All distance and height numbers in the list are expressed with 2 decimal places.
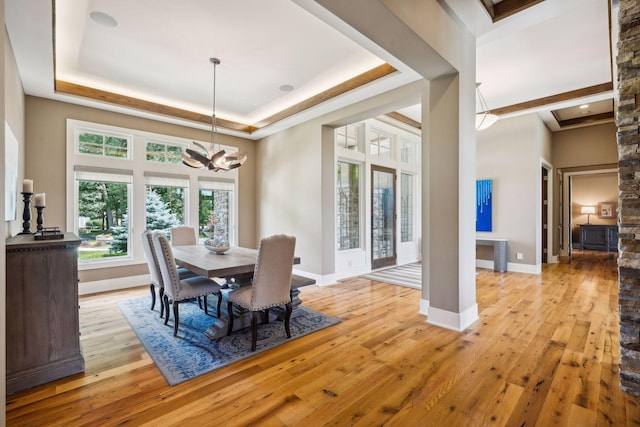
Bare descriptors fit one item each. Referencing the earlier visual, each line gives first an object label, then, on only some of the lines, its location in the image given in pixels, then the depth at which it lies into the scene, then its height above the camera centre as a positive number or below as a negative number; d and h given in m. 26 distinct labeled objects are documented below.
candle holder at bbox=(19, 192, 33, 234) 2.63 +0.01
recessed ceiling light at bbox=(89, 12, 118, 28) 2.72 +1.84
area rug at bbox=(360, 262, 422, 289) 4.97 -1.12
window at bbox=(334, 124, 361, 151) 5.44 +1.44
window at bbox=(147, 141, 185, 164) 5.09 +1.11
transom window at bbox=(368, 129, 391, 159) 5.95 +1.44
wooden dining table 2.67 -0.49
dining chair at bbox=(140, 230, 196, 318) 3.17 -0.53
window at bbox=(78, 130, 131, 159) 4.49 +1.11
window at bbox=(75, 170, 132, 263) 4.50 +0.02
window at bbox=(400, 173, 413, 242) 6.76 +0.16
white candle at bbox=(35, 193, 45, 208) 2.66 +0.13
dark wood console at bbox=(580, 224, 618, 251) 8.52 -0.69
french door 5.98 -0.06
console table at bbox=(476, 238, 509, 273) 5.88 -0.80
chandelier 3.55 +0.68
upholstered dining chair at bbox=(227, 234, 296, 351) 2.59 -0.61
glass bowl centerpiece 3.49 -0.36
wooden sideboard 2.02 -0.68
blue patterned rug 2.34 -1.17
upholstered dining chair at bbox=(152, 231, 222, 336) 2.79 -0.69
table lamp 9.08 +0.10
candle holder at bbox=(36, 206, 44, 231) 2.62 -0.02
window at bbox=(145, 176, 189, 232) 5.07 +0.23
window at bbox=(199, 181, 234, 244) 5.69 +0.15
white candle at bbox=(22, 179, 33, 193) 2.58 +0.26
